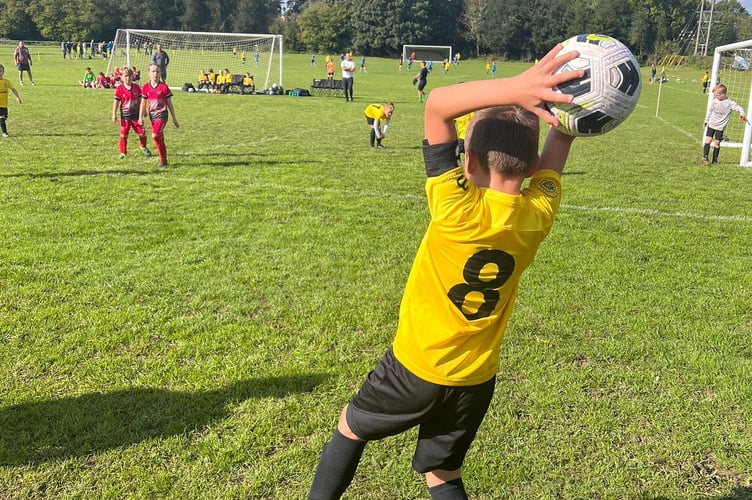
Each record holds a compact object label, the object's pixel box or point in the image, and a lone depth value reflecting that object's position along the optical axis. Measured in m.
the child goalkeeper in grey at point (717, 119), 14.65
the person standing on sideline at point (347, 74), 28.59
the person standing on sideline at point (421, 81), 31.06
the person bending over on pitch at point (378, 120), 14.74
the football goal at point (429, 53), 70.38
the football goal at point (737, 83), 14.89
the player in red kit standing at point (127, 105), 12.48
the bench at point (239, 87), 30.78
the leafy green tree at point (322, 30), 83.25
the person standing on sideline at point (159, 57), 26.56
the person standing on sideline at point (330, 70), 39.56
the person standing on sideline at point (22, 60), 28.77
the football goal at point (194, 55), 31.57
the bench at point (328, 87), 30.98
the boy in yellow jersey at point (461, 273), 1.97
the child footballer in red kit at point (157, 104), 11.65
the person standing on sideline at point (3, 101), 14.83
